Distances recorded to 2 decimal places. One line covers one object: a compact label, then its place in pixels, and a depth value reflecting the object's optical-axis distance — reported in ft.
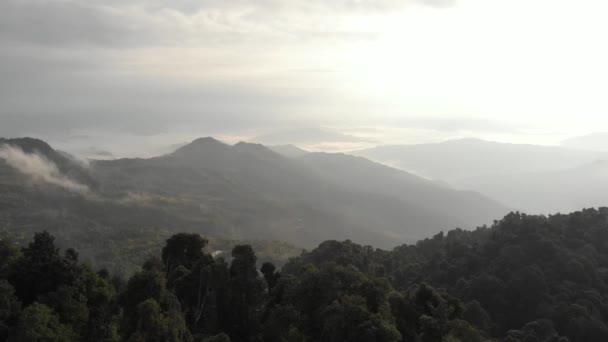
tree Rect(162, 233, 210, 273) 226.99
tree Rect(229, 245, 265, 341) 166.50
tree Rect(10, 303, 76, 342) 112.16
